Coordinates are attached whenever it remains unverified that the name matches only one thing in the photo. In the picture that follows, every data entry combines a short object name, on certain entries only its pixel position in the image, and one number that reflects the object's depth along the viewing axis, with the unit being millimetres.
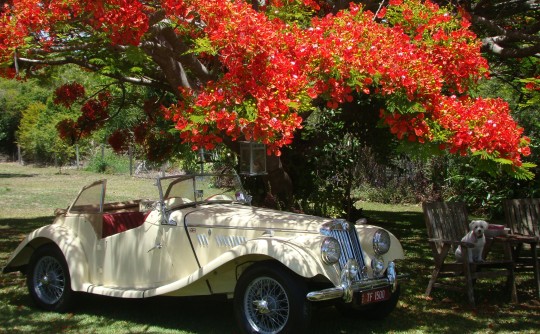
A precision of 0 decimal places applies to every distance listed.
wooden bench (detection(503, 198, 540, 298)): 8281
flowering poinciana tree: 6230
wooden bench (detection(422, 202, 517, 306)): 7199
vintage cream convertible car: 5473
